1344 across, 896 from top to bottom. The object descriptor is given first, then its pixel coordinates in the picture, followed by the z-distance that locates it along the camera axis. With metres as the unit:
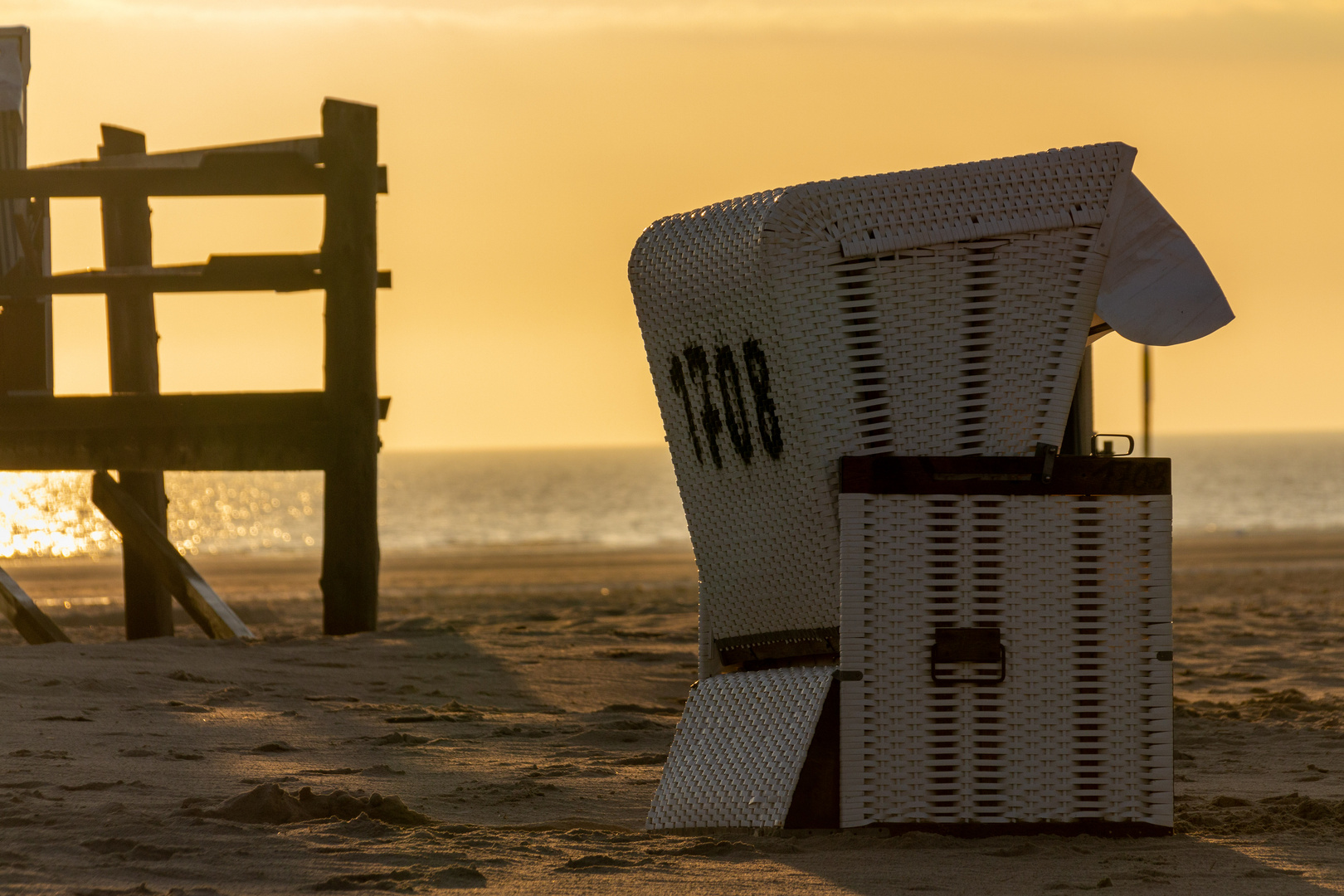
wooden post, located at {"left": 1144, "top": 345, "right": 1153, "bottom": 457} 41.66
